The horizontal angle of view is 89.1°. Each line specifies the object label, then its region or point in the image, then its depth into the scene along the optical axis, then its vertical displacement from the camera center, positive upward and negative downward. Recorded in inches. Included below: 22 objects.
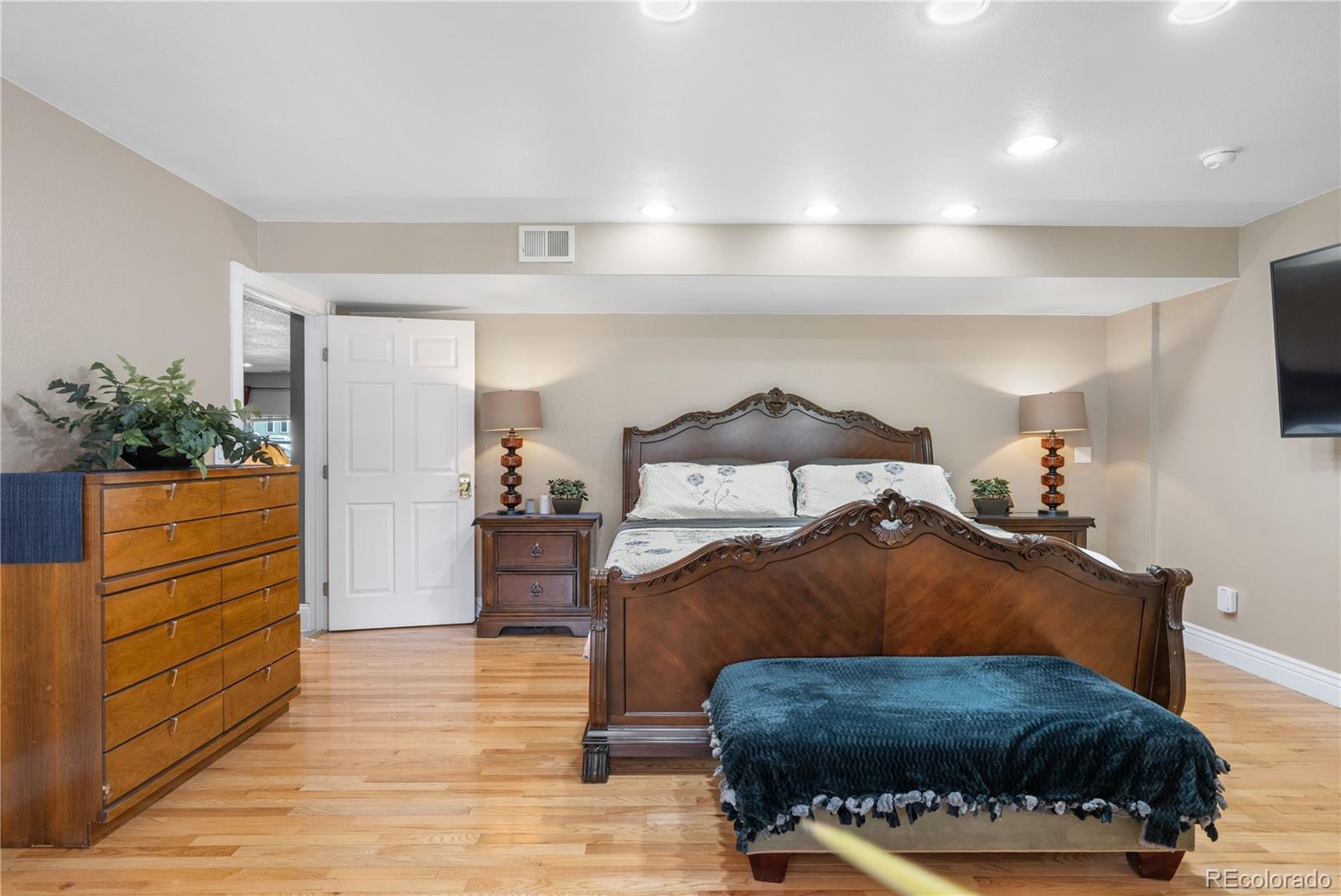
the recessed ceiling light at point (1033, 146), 98.6 +44.5
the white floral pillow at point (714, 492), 147.9 -9.5
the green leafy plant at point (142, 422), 82.7 +3.9
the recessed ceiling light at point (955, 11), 68.7 +44.8
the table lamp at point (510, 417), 161.5 +8.0
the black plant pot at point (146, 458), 86.4 -0.7
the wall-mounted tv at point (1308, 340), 107.2 +17.1
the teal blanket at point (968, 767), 65.5 -30.9
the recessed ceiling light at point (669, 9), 68.9 +45.1
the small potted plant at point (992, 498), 161.2 -11.9
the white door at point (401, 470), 160.1 -4.5
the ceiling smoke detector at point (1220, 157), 102.0 +43.8
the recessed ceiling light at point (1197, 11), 68.8 +44.6
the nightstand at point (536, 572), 157.6 -28.1
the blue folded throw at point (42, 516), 73.4 -6.7
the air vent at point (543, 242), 135.0 +41.3
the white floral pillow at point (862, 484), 149.6 -7.9
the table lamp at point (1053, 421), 163.6 +6.4
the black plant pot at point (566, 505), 163.5 -13.2
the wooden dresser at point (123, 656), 74.2 -23.9
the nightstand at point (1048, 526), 152.5 -17.5
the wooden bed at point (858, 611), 88.4 -21.5
